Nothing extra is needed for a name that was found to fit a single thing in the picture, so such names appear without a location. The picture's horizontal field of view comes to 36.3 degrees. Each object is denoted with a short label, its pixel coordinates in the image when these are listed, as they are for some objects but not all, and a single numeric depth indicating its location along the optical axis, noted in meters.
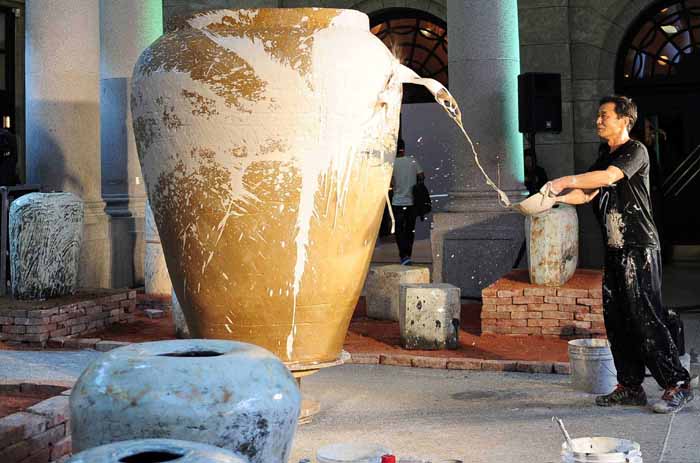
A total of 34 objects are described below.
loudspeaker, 10.38
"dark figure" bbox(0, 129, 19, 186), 11.23
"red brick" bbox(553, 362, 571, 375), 6.89
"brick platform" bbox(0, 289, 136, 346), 8.30
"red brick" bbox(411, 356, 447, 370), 7.17
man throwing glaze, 5.55
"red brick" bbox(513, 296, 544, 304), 8.26
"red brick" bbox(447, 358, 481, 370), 7.08
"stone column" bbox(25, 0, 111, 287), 10.63
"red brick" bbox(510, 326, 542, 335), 8.23
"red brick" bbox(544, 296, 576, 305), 8.21
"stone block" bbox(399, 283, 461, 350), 7.73
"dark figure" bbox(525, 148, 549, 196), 11.69
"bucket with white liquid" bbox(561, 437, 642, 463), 3.69
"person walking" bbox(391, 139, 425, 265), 12.88
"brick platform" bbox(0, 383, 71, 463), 3.99
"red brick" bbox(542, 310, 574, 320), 8.21
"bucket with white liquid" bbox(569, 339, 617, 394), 6.11
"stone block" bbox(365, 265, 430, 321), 9.23
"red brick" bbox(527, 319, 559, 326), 8.23
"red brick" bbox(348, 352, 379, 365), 7.41
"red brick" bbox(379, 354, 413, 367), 7.30
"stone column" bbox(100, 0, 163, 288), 12.15
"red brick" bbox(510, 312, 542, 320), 8.26
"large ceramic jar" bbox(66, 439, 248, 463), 2.61
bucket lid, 4.00
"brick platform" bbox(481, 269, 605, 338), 8.16
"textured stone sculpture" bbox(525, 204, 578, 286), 8.43
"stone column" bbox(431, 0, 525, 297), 10.23
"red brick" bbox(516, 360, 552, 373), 6.93
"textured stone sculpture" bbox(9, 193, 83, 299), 8.65
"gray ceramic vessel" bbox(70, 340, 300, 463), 3.14
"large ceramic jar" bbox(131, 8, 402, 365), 5.01
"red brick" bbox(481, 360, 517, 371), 7.02
